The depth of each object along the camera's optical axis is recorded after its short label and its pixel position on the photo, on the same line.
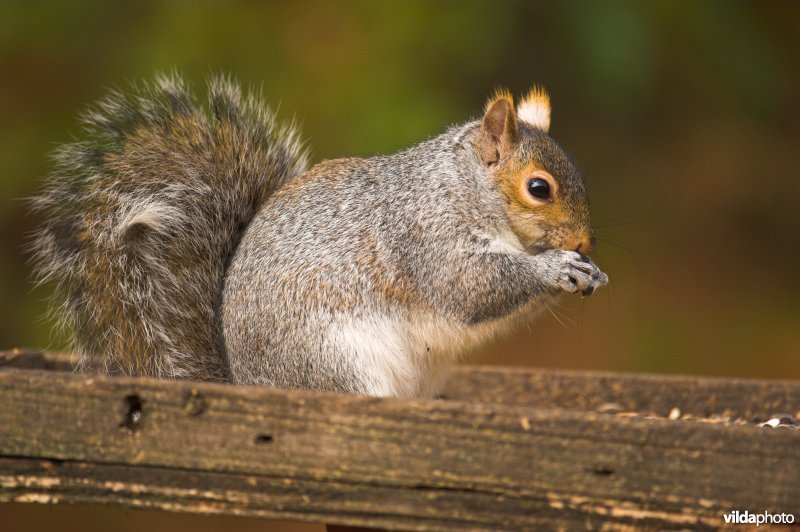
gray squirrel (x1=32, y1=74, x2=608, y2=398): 3.93
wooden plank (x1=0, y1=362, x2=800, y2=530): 3.81
